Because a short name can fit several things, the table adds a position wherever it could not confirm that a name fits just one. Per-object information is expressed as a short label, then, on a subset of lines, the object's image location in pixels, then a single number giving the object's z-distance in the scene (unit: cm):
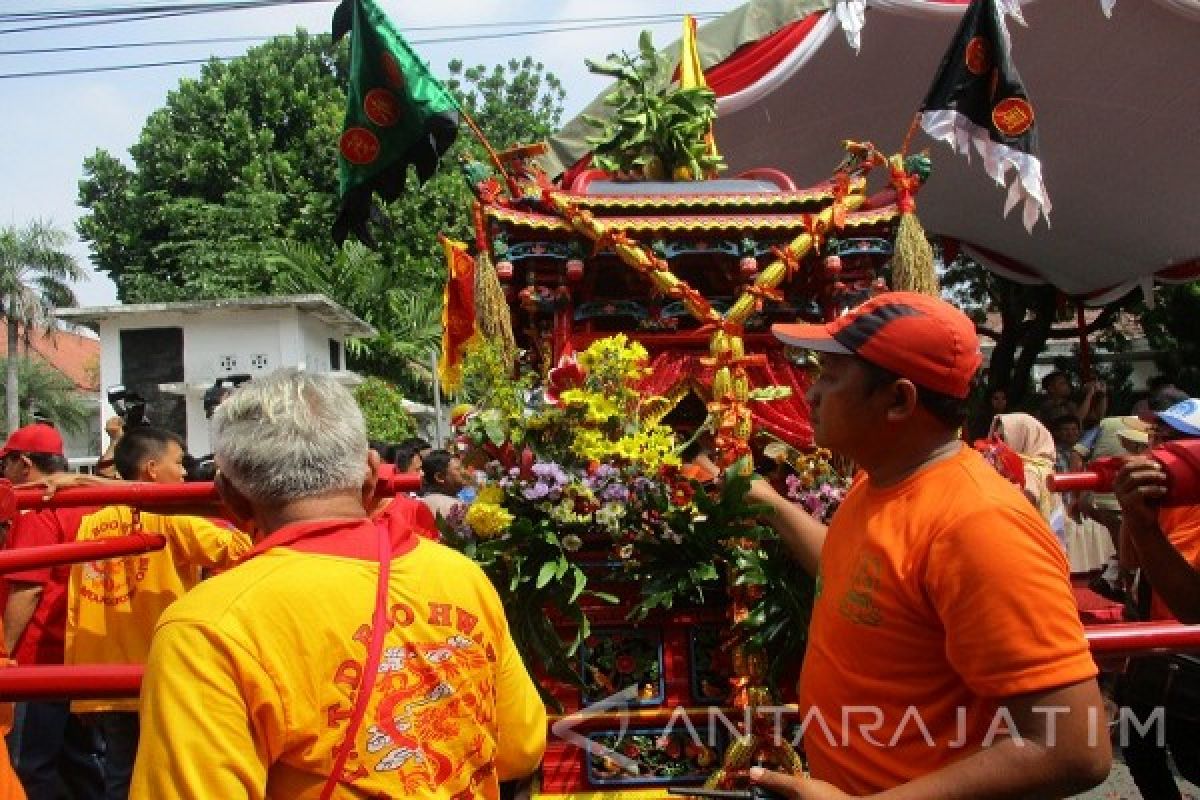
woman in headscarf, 491
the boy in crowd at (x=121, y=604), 346
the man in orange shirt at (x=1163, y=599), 209
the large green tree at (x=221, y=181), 2175
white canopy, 834
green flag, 546
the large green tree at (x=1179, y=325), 1349
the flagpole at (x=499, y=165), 495
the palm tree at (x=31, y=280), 2783
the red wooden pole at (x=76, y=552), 217
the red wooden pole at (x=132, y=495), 241
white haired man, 143
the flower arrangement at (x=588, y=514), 398
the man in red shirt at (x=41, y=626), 369
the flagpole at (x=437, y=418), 1725
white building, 1962
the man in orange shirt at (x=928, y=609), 155
